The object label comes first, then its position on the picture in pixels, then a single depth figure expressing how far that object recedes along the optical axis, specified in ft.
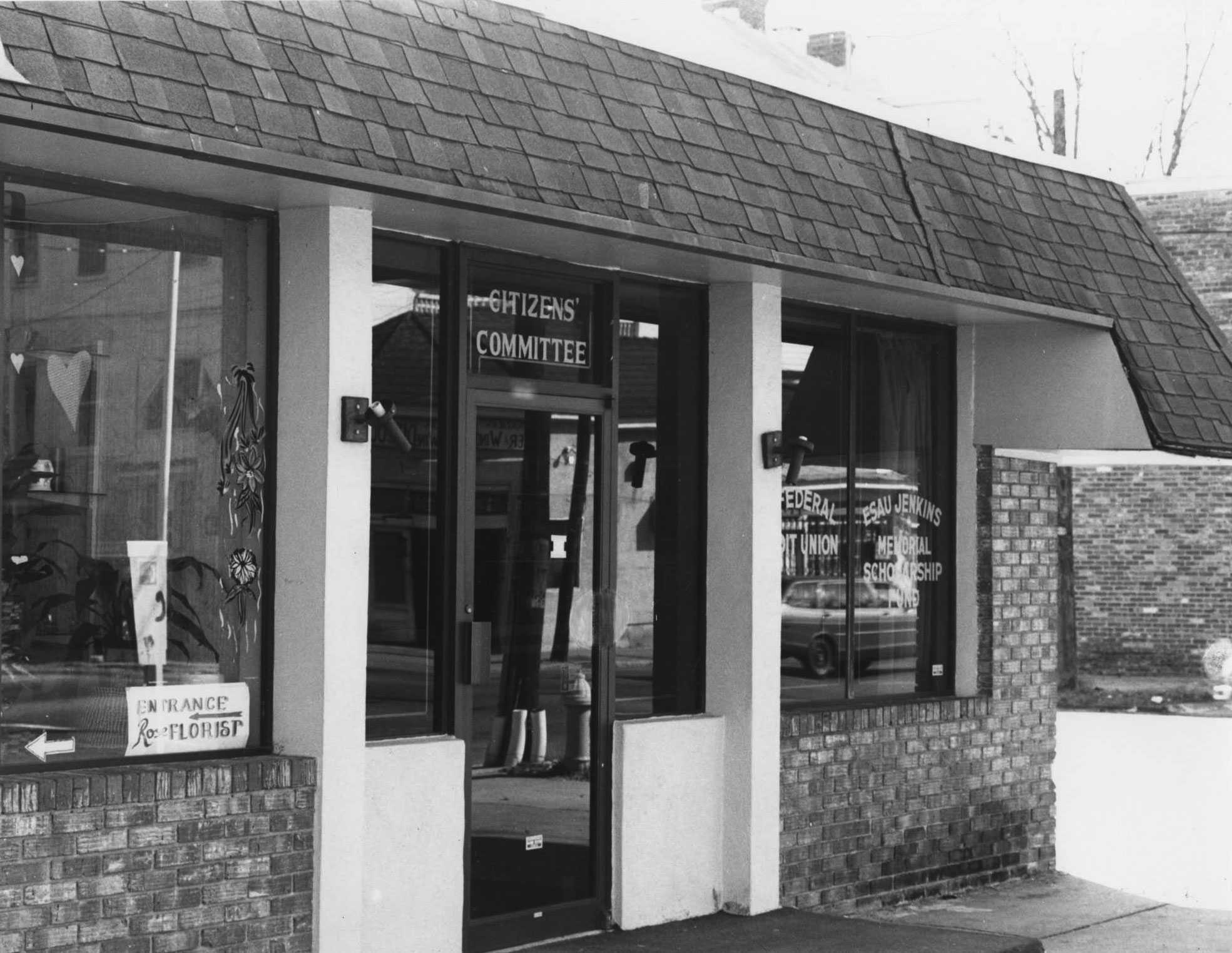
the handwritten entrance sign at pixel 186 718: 19.57
